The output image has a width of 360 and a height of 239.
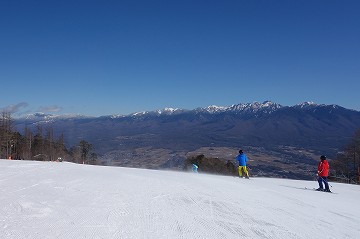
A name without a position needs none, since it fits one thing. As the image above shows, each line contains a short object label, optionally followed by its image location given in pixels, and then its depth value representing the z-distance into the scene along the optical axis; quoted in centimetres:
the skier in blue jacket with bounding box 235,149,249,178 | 2097
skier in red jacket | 1692
